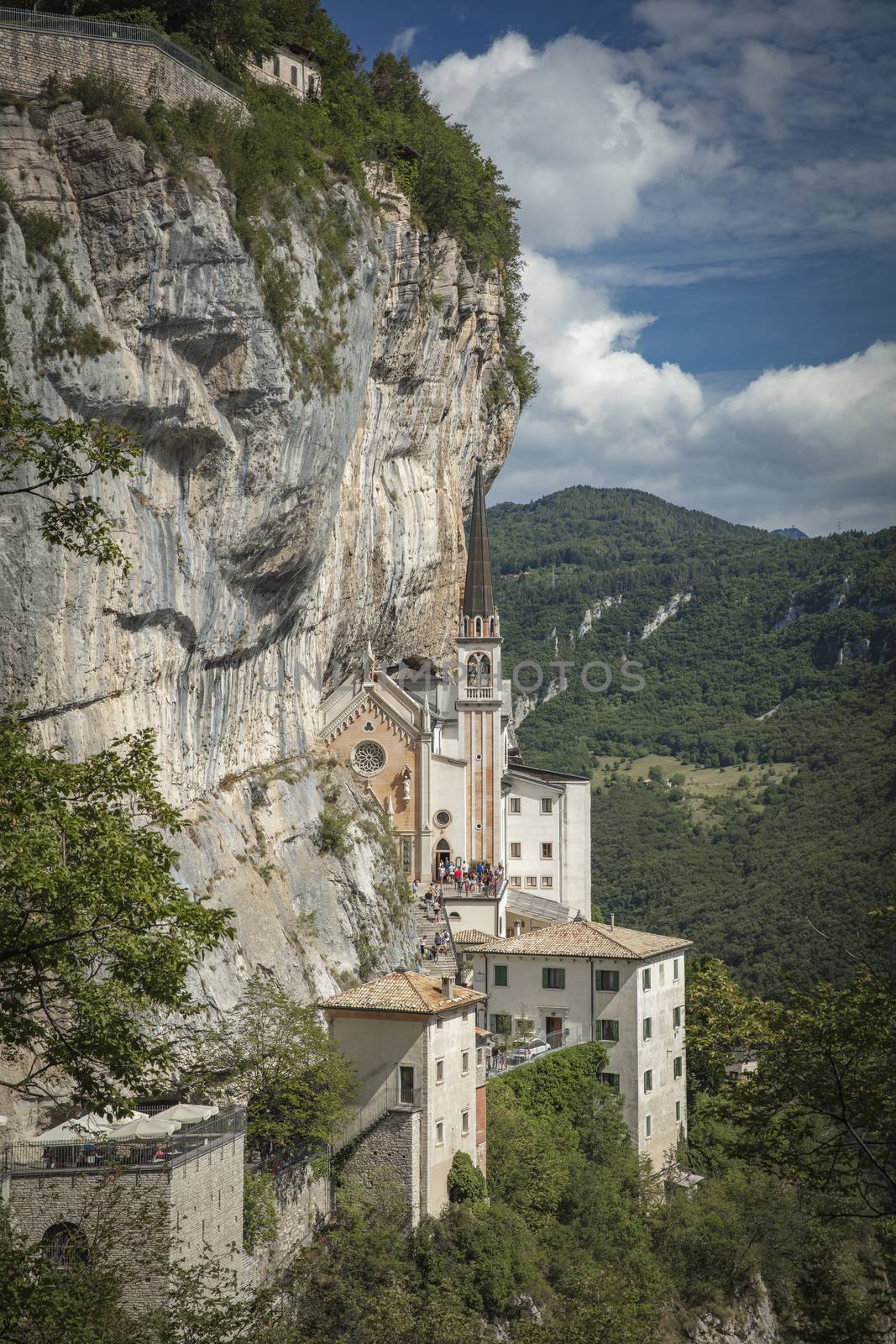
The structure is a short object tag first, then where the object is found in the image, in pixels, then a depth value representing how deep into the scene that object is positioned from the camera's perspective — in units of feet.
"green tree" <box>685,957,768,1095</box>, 164.04
